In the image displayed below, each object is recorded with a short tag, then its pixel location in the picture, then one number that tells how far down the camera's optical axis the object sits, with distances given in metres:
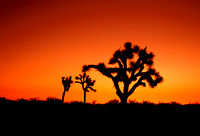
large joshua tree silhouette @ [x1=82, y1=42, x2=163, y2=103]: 19.69
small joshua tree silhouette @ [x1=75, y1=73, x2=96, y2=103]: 38.72
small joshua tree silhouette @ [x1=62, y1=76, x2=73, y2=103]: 38.25
